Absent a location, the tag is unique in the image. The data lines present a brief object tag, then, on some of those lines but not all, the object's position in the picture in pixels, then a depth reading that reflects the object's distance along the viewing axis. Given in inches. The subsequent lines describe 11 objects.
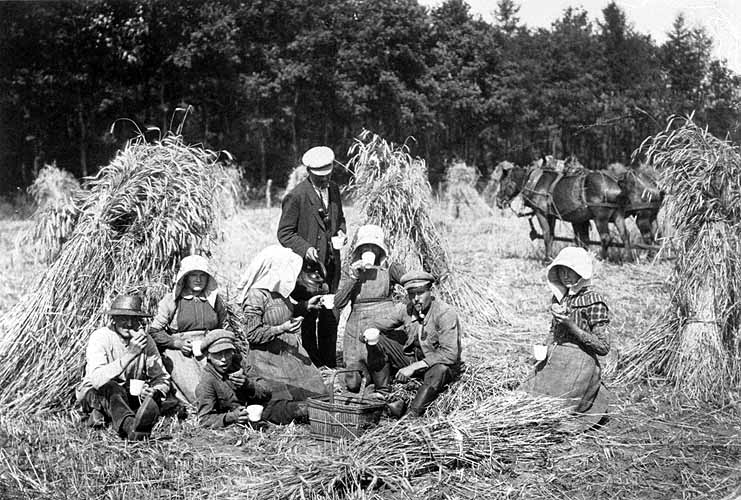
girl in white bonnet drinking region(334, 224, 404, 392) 241.0
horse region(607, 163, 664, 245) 483.5
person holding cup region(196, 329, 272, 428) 207.2
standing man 252.2
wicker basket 188.7
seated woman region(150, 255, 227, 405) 225.9
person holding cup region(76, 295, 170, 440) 194.9
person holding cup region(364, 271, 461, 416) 214.4
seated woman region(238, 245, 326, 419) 221.1
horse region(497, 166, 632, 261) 492.1
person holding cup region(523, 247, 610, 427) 201.2
